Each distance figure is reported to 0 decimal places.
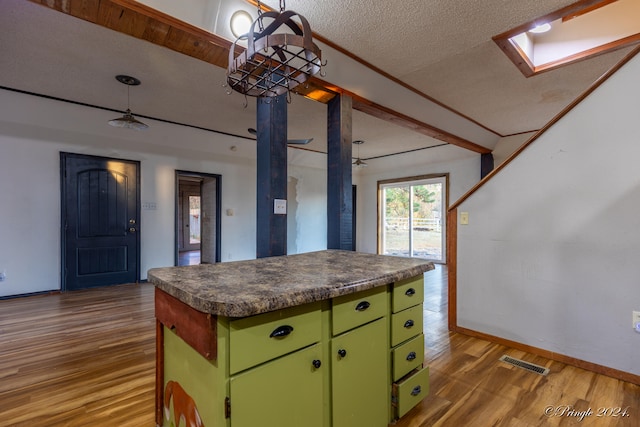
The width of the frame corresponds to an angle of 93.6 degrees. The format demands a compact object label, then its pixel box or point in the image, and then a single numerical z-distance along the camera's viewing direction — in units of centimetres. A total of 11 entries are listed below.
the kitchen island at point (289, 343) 97
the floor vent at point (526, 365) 209
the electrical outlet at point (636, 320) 192
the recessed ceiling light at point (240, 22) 211
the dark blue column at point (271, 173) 241
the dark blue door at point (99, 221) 417
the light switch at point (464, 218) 279
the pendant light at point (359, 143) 604
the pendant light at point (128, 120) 339
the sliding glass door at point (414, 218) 683
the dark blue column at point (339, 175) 291
